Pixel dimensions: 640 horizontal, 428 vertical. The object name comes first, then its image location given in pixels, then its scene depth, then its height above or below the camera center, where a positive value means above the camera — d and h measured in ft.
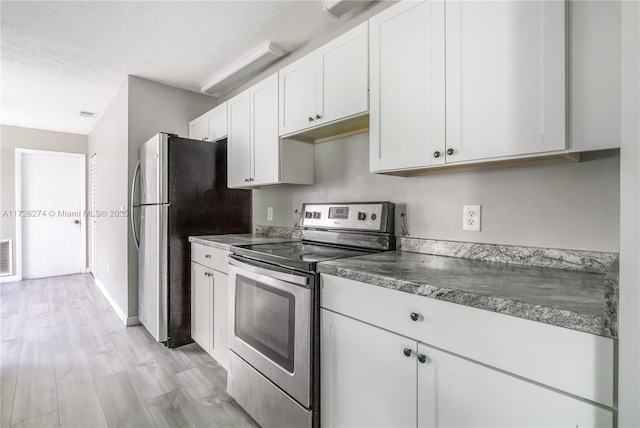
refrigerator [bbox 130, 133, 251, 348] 8.50 -0.12
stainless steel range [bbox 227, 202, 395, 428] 4.57 -1.62
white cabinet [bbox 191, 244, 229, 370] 7.05 -2.14
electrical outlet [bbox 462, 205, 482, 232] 5.03 -0.09
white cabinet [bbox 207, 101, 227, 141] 9.29 +2.70
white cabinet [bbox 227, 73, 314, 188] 7.40 +1.59
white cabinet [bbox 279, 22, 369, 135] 5.51 +2.45
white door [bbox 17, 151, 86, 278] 16.46 -0.06
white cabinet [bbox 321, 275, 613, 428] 2.67 -1.71
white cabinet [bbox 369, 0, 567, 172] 3.52 +1.67
